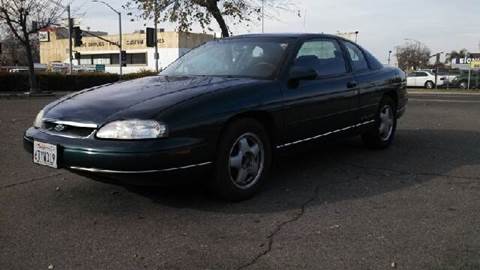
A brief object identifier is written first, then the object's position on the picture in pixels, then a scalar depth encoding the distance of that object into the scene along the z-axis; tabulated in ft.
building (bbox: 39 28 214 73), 249.55
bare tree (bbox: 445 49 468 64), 316.60
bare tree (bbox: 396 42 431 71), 279.08
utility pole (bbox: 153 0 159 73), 74.23
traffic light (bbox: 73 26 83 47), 117.10
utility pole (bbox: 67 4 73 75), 93.99
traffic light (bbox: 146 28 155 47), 108.04
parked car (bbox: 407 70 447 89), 133.63
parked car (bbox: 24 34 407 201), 12.55
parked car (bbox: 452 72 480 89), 129.90
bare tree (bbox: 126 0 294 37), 73.97
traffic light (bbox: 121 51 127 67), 163.25
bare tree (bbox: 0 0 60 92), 75.81
